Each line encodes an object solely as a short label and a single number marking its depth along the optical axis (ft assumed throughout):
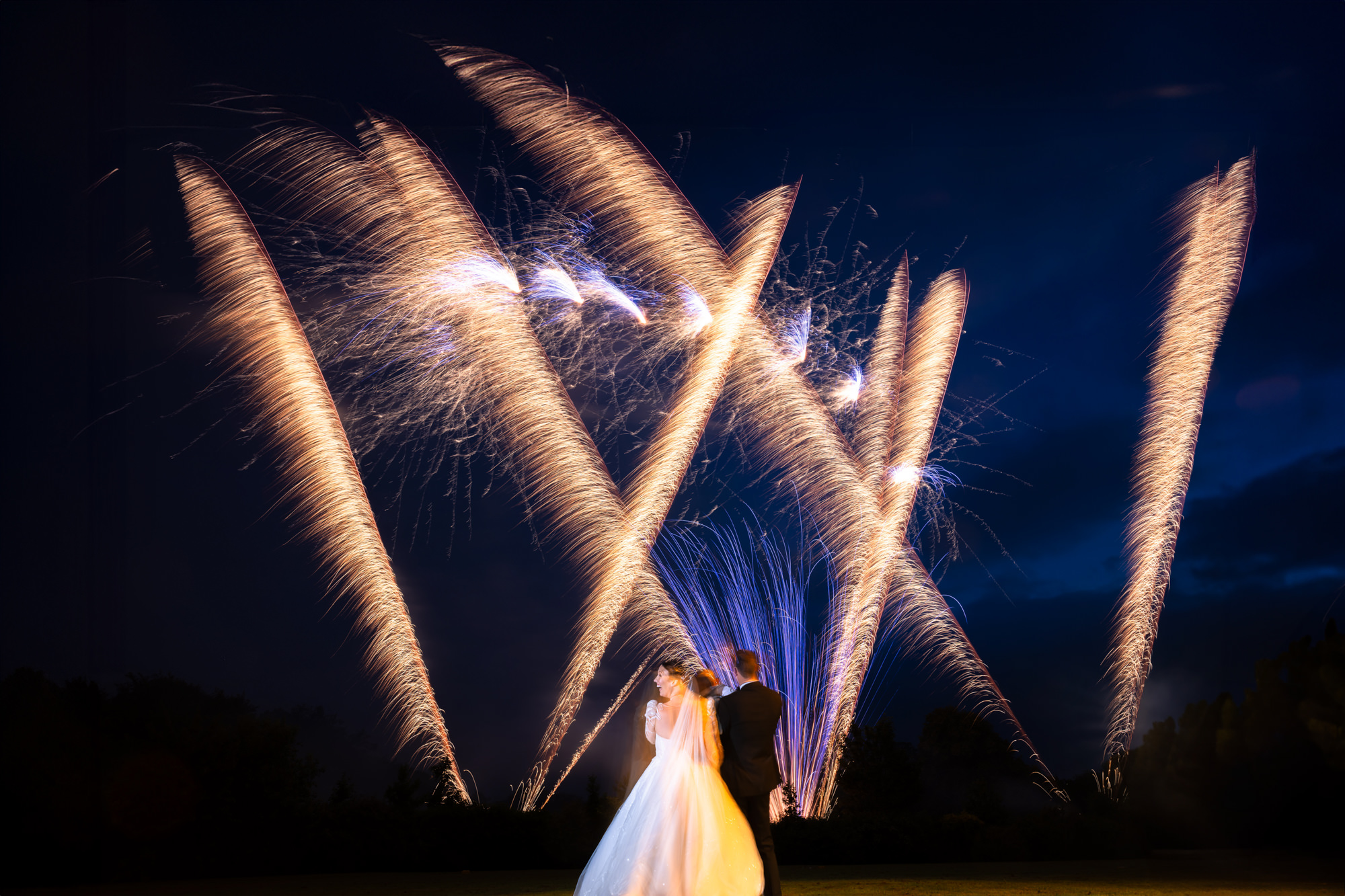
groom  21.26
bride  21.17
